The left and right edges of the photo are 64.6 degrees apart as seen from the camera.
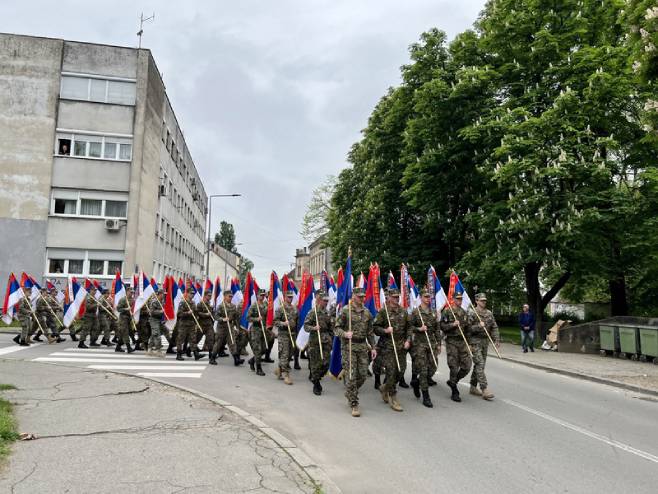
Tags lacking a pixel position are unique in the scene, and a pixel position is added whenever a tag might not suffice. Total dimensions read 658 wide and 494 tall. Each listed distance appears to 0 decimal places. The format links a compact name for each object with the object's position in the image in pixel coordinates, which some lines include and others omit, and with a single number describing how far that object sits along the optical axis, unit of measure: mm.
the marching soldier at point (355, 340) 8008
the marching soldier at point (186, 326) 13491
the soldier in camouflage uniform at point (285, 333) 10648
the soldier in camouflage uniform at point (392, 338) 8516
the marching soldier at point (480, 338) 9484
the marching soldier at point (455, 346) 9359
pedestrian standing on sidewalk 19000
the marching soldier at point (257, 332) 11708
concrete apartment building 27625
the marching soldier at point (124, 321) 14906
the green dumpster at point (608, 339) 17703
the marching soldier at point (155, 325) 14008
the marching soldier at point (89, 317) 15516
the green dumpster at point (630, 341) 16598
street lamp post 37391
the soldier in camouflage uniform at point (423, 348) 8914
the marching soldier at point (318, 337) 9680
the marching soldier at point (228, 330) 12930
